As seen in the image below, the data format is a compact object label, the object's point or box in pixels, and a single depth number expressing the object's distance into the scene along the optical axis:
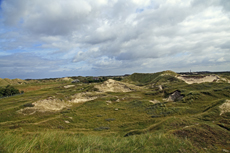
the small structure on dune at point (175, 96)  41.53
